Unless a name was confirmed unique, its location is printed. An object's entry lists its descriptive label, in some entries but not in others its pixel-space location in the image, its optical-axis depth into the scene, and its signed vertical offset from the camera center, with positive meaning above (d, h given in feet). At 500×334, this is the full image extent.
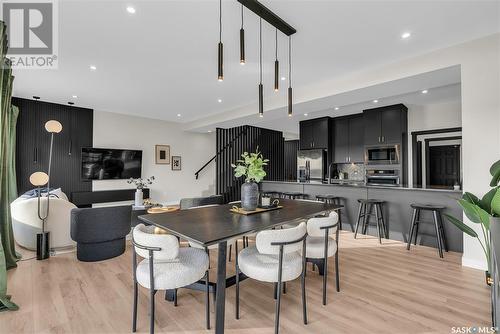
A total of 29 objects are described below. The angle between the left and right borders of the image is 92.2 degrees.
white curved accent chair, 12.26 -2.77
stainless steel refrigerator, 23.01 +0.27
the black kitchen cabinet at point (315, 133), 22.88 +3.40
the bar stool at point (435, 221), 11.72 -2.78
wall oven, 18.84 -0.71
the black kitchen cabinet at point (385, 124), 18.67 +3.47
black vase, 8.82 -1.05
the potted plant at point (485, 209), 6.28 -1.18
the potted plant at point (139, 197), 15.93 -1.92
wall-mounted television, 20.71 +0.38
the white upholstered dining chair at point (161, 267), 5.68 -2.56
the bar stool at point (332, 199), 16.66 -2.20
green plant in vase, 8.73 -0.35
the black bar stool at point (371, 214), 14.14 -2.87
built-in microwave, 18.83 +1.05
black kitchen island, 12.21 -2.11
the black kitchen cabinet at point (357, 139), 21.21 +2.61
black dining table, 5.55 -1.58
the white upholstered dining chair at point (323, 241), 7.54 -2.36
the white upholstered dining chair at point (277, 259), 5.94 -2.59
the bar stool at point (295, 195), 18.21 -2.08
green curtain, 7.54 -0.41
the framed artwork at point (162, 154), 25.20 +1.46
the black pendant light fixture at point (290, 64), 10.00 +5.28
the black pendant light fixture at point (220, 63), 7.20 +3.18
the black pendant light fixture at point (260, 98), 9.52 +2.80
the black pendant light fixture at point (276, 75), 9.07 +3.51
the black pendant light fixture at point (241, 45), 7.30 +3.77
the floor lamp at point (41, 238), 11.40 -3.34
